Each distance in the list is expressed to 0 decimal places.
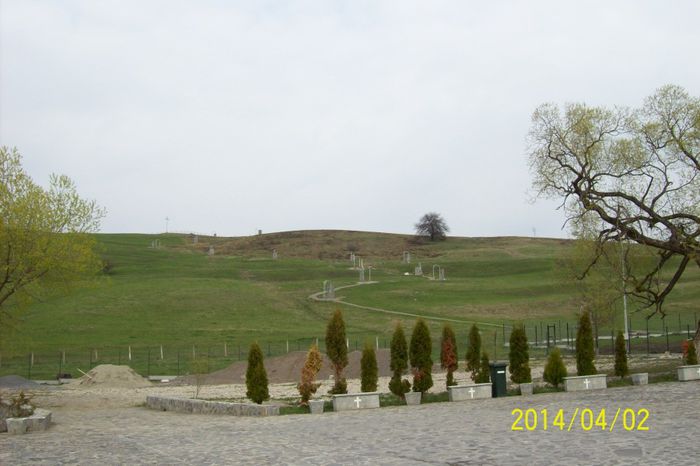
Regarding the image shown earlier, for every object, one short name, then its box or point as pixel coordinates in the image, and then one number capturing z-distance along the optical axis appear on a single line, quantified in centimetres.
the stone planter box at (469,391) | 2602
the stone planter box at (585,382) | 2712
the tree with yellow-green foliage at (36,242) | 2945
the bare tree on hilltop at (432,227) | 16538
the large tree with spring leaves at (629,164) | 3266
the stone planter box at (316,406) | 2414
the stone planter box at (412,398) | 2552
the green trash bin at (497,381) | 2642
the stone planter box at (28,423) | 2098
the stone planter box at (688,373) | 2778
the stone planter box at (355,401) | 2469
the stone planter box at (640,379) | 2748
